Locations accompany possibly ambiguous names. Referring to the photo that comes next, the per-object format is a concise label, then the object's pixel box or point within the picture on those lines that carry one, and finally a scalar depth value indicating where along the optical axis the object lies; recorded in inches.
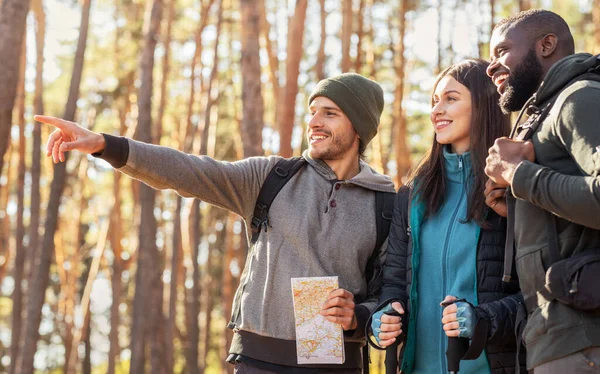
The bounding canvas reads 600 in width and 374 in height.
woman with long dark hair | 140.1
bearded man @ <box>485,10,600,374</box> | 112.2
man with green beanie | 161.5
